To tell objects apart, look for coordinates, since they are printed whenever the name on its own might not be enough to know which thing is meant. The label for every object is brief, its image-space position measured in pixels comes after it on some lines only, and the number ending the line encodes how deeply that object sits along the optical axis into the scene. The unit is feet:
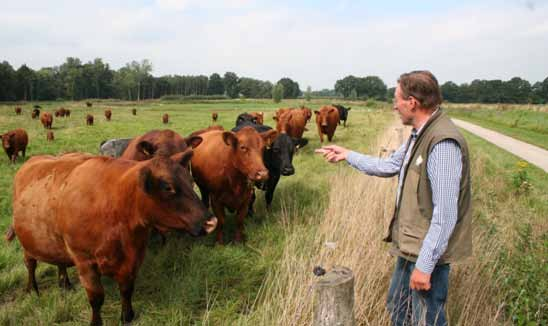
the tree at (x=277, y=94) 311.68
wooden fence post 6.71
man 7.55
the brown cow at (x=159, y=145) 17.42
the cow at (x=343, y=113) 88.17
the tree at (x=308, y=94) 345.08
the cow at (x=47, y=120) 85.97
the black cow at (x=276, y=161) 23.43
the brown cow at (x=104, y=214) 10.50
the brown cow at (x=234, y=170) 18.60
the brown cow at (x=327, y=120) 55.77
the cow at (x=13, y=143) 45.96
